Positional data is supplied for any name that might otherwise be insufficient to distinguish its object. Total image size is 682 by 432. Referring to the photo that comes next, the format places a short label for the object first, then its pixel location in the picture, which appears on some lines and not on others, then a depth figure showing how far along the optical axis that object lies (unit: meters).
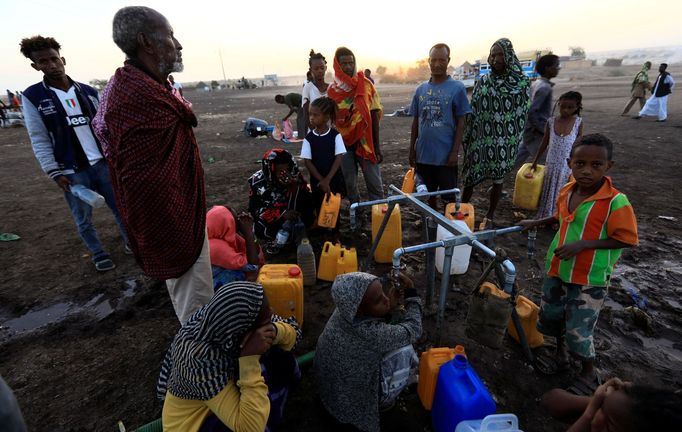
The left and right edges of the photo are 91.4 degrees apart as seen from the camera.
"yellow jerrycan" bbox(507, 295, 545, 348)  2.66
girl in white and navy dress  4.14
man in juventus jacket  3.36
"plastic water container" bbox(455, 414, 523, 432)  1.67
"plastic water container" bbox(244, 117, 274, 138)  12.06
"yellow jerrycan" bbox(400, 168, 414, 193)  4.45
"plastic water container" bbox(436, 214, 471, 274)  3.62
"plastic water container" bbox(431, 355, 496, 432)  1.85
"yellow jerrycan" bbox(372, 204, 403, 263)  3.86
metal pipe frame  1.92
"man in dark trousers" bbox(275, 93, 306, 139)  10.59
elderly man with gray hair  1.81
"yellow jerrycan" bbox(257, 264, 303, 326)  2.82
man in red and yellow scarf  4.41
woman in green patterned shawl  3.96
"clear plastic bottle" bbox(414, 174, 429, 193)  3.28
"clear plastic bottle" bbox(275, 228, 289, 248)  4.41
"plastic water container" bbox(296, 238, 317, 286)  3.59
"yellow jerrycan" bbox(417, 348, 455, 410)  2.11
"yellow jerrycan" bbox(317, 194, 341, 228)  4.13
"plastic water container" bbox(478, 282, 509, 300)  2.14
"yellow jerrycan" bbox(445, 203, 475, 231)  3.48
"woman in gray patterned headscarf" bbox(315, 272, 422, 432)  1.88
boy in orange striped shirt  2.11
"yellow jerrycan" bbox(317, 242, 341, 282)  3.61
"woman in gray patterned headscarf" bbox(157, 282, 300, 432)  1.61
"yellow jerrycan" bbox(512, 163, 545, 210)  5.15
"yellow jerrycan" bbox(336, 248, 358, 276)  3.42
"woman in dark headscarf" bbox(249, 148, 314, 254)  4.40
